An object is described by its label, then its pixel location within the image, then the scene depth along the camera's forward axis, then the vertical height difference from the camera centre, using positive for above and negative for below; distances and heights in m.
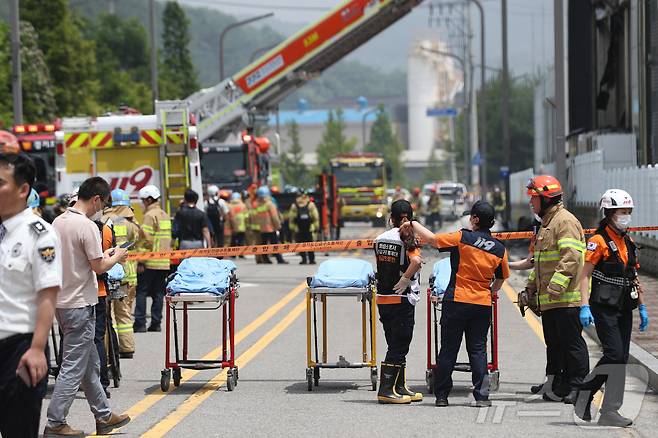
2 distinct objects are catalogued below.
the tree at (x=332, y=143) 171.00 +5.69
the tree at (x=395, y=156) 185.50 +4.25
